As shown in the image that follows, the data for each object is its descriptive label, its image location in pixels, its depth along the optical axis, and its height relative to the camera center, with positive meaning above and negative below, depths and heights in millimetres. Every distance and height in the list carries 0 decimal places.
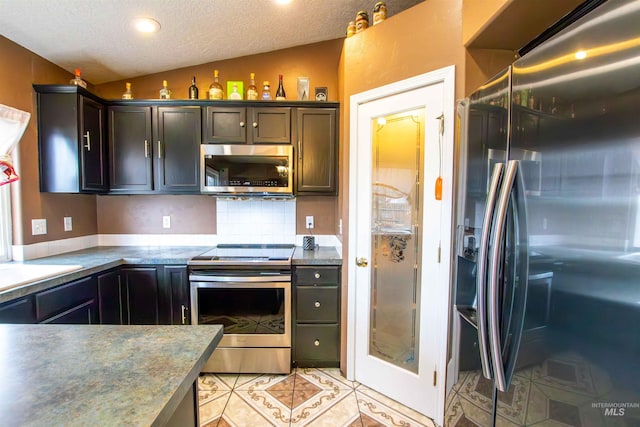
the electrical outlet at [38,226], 2115 -172
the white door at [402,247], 1617 -287
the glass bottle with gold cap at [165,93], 2482 +1042
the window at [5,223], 1957 -131
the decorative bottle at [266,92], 2486 +1042
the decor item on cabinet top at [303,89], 2576 +1110
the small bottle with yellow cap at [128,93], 2498 +1042
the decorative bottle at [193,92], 2488 +1050
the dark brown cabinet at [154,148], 2406 +513
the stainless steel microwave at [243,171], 2348 +296
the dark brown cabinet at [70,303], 1613 -642
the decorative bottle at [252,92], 2504 +1050
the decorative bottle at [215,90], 2463 +1053
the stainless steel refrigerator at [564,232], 582 -76
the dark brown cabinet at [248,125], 2412 +718
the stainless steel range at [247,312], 2123 -854
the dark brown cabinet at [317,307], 2154 -824
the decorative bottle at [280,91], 2557 +1082
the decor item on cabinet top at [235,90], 2471 +1066
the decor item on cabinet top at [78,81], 2238 +1048
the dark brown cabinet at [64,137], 2107 +542
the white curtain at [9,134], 1811 +498
